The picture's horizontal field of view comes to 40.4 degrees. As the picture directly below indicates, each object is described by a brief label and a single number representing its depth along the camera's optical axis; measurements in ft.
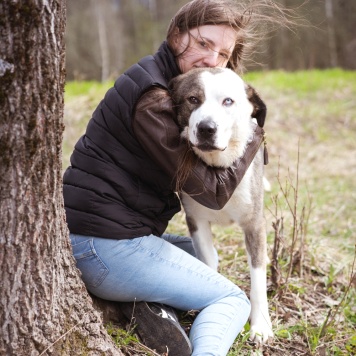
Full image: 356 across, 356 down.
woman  7.32
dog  7.73
